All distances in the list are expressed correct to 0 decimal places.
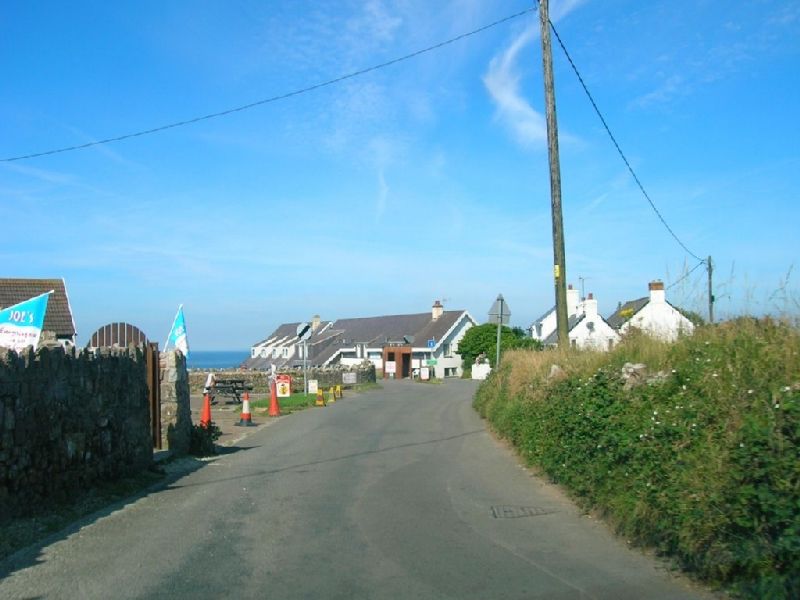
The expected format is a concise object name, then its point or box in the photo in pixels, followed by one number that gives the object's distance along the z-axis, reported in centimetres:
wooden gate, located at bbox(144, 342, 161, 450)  1389
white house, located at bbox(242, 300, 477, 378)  7612
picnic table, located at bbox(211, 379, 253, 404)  3381
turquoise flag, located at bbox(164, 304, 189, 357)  2011
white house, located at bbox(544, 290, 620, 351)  5166
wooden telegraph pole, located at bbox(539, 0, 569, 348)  1669
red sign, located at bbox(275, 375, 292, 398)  3575
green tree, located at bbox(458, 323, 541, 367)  6599
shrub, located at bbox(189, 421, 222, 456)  1503
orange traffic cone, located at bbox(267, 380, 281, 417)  2578
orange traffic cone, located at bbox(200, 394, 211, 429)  1772
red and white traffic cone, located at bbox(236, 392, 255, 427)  2195
